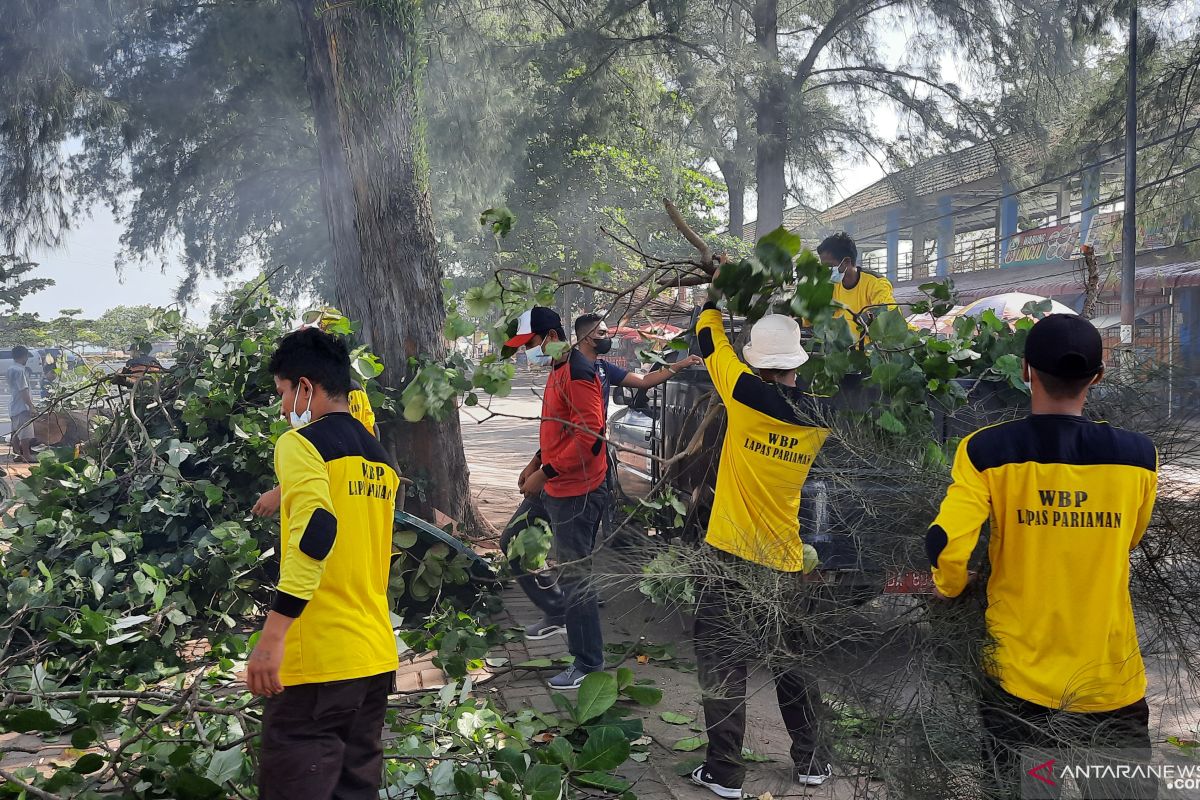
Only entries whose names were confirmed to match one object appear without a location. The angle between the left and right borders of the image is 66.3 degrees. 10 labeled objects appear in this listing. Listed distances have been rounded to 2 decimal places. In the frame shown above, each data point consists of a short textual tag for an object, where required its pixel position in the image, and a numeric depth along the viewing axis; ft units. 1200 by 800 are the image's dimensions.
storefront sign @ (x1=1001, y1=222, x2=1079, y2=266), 73.10
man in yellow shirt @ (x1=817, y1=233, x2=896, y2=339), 18.31
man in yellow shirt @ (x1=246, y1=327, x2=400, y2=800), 8.80
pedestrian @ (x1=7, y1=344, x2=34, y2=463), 43.32
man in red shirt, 16.06
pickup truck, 9.66
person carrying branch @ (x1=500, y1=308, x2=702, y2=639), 16.81
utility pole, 38.32
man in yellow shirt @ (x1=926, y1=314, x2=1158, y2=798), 7.63
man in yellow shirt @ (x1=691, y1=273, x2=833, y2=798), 11.01
